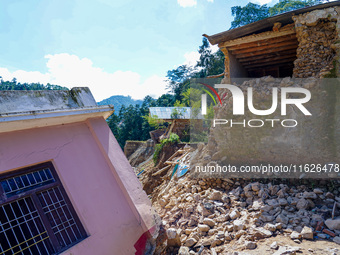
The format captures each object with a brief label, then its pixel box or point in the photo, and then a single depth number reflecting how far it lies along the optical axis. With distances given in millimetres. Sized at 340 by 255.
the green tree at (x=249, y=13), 29597
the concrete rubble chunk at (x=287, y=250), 3463
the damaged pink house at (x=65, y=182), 3773
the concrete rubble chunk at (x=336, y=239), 3667
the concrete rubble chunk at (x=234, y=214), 4922
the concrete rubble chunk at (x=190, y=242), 4602
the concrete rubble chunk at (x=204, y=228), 4863
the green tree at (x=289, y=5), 27078
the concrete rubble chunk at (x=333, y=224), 3951
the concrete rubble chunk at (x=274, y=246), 3706
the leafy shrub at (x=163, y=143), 13195
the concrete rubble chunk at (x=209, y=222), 4973
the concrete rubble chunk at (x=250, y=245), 3871
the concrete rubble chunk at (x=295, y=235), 3877
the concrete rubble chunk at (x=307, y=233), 3854
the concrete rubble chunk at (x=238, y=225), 4471
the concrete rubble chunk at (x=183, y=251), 4418
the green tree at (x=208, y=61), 29656
